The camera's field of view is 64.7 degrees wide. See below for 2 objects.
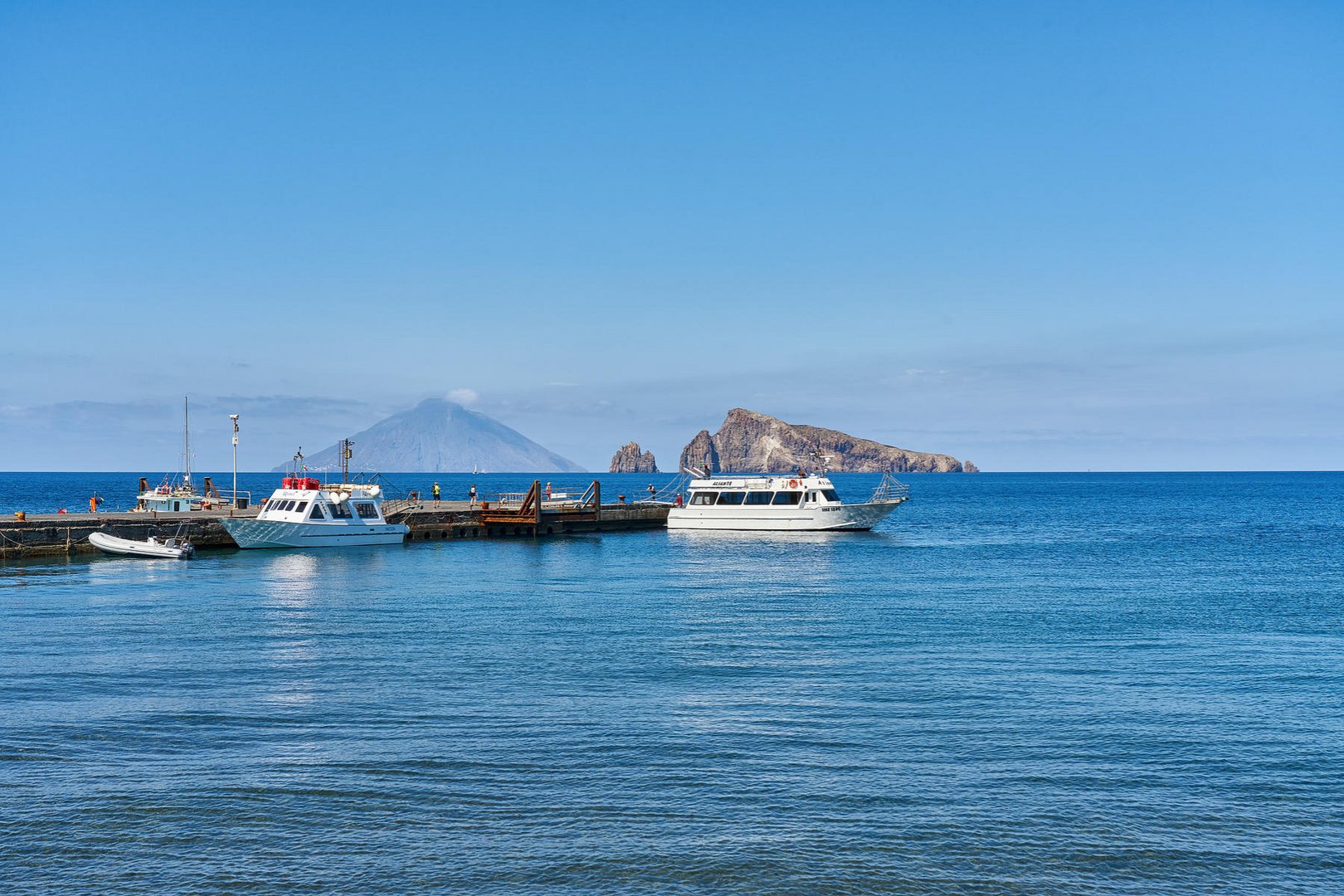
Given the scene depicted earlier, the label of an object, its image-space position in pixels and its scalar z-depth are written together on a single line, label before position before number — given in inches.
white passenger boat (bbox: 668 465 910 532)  3203.7
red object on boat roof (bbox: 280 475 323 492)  2484.0
